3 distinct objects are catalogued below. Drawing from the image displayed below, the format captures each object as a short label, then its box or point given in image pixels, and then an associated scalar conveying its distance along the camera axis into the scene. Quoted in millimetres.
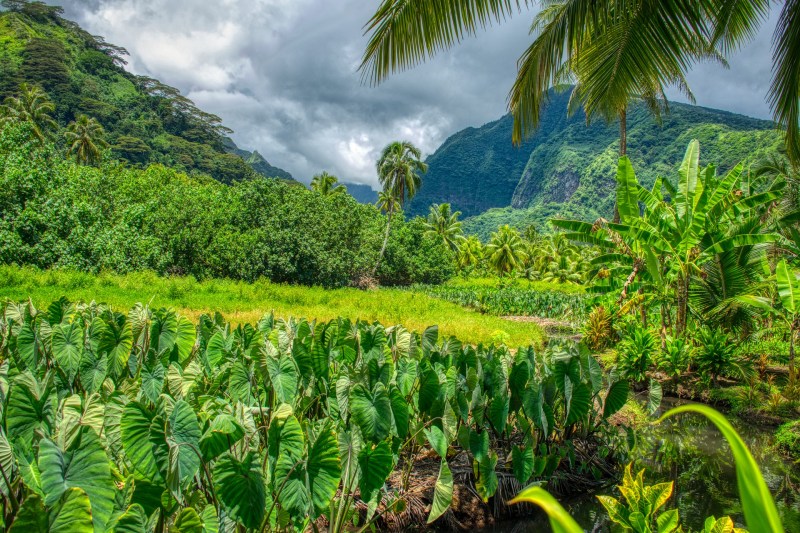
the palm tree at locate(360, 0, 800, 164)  4250
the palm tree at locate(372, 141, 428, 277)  34031
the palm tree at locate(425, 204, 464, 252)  47031
